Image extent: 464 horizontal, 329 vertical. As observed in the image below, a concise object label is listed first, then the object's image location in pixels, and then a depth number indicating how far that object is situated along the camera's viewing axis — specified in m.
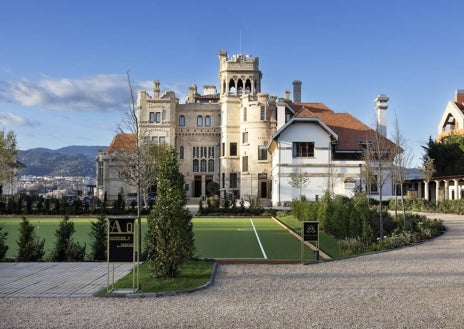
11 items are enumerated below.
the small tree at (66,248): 16.30
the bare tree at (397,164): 31.05
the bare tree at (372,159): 25.06
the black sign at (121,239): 11.26
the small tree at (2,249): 16.23
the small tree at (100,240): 16.30
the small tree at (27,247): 16.14
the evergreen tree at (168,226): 12.41
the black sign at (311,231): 15.78
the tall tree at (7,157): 52.69
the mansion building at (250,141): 51.03
